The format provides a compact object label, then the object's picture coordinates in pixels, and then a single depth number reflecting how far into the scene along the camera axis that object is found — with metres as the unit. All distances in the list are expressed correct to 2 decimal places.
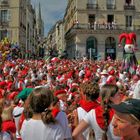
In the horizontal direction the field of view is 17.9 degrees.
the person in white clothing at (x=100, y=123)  5.05
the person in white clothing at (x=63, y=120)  5.12
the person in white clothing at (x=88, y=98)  5.88
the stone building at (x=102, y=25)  60.91
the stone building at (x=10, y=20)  69.00
